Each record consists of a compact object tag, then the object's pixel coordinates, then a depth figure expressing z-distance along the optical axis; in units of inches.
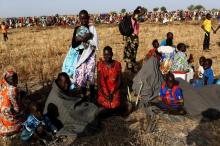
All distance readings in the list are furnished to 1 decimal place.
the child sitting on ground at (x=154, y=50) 368.5
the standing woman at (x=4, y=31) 913.5
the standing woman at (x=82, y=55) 299.6
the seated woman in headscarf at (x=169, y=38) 371.6
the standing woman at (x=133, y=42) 405.7
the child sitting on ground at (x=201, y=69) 366.0
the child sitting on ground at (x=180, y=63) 355.3
